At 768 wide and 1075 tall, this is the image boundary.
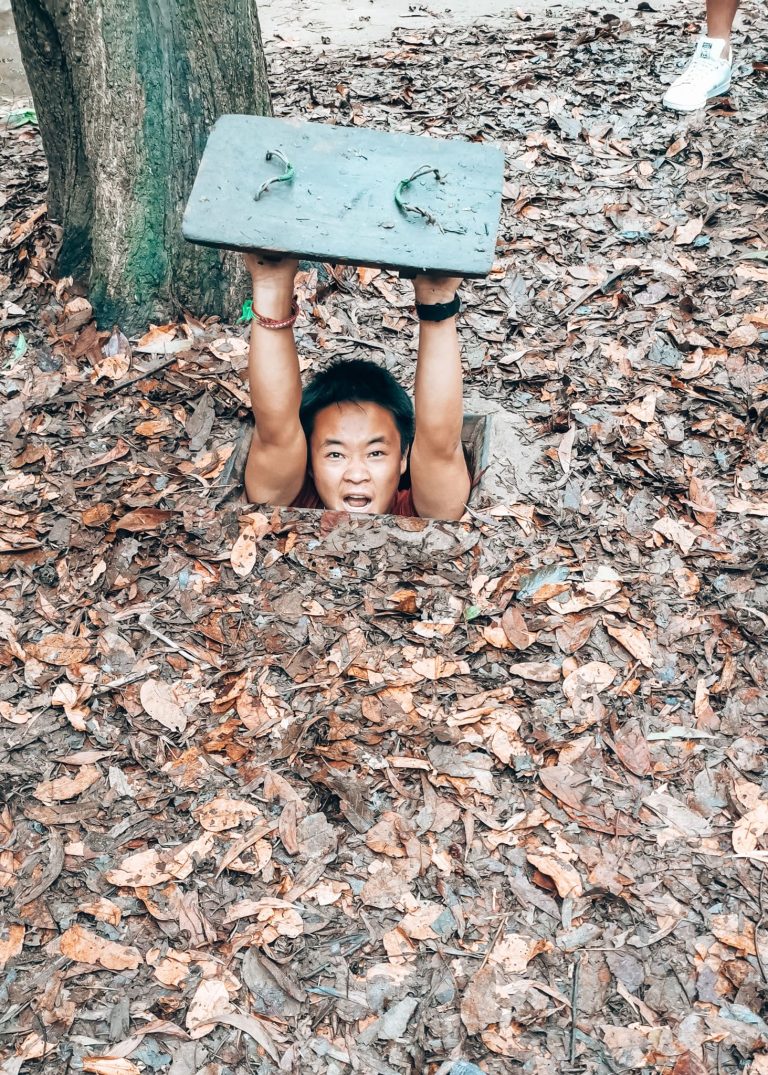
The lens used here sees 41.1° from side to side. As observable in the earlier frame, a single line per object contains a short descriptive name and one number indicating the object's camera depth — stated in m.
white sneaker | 6.23
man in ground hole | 3.60
